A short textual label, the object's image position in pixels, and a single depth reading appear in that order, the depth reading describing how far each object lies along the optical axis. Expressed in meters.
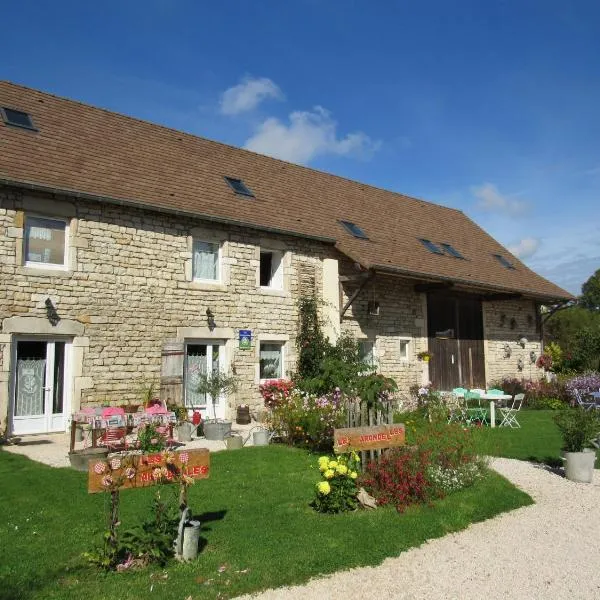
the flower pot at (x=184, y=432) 10.16
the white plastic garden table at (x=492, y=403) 12.56
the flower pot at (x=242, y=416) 12.38
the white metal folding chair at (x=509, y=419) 12.67
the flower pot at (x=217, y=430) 10.38
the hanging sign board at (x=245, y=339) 12.83
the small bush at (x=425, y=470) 6.17
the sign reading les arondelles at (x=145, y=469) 4.49
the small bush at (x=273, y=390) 12.76
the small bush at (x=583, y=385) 16.02
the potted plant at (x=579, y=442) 7.62
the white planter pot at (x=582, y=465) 7.61
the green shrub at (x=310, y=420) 9.16
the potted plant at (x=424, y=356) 16.67
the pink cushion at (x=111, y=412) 8.63
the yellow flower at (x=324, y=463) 5.89
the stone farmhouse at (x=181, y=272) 10.34
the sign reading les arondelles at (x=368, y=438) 6.44
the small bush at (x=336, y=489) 5.84
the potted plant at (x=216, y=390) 10.40
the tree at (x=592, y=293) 55.00
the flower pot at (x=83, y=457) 7.78
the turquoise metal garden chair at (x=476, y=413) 12.86
